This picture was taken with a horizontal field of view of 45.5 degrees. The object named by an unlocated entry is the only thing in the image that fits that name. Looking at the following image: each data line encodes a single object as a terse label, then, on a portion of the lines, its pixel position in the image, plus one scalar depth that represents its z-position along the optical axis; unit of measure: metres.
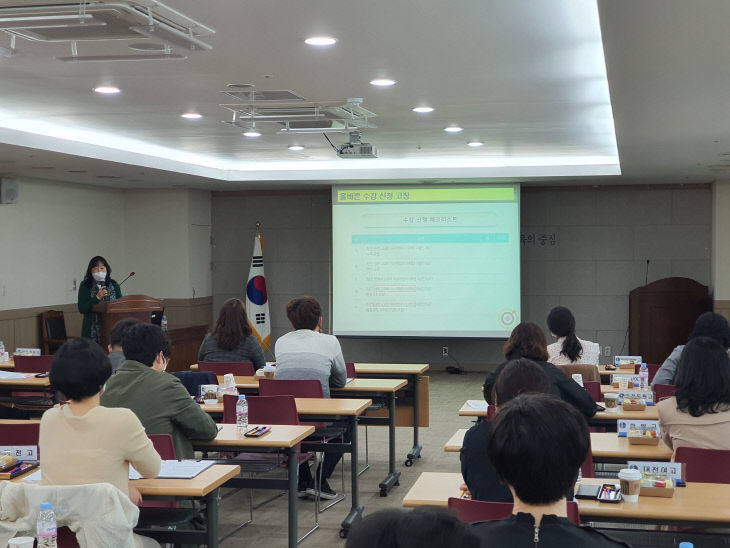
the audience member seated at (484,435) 3.03
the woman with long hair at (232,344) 6.79
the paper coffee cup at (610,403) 5.54
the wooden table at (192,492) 3.50
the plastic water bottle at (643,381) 6.09
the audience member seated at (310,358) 5.98
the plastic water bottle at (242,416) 4.62
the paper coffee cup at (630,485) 3.30
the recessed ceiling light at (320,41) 4.85
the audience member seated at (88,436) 3.27
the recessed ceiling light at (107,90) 6.33
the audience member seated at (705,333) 5.72
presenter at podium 9.77
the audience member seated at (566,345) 6.31
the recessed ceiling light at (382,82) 5.93
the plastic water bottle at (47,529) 2.89
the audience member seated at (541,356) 4.74
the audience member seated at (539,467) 1.88
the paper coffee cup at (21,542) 2.71
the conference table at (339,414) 5.27
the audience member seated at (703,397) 3.97
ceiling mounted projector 7.50
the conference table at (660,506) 3.15
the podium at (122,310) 9.74
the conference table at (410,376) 7.14
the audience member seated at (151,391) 4.11
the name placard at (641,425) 4.35
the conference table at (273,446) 4.34
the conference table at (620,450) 4.17
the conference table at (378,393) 6.21
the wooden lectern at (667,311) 11.37
